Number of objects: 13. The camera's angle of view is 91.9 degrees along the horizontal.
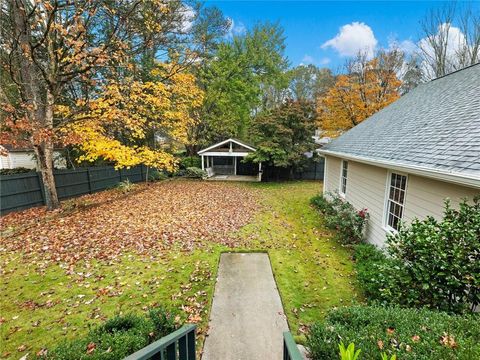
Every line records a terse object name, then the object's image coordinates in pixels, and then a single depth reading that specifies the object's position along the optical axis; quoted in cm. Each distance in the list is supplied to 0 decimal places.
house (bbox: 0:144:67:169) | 2269
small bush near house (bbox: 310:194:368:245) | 724
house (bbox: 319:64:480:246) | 395
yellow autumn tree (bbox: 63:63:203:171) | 942
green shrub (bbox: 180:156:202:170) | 2469
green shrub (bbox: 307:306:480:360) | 191
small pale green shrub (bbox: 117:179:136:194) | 1365
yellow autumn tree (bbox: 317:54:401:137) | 1838
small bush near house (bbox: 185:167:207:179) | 2075
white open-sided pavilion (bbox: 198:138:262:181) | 2097
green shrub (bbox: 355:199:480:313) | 277
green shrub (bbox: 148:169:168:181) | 1886
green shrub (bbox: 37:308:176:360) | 193
